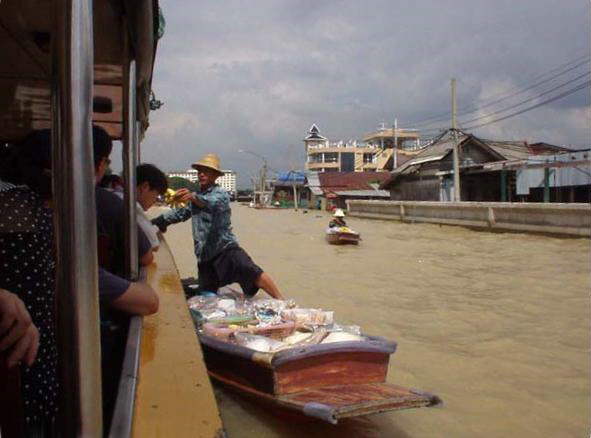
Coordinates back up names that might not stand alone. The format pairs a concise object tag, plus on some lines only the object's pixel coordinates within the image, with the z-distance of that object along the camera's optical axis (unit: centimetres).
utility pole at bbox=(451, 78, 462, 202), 2411
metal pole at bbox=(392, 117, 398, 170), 4241
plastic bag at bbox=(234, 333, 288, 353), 339
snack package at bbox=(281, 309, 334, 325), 381
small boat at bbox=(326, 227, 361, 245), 1595
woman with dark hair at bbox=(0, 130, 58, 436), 139
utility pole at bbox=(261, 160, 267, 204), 6189
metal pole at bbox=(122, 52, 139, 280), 257
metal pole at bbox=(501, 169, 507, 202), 2475
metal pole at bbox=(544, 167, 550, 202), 2176
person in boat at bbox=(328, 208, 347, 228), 1662
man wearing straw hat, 510
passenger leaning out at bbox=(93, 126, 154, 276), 274
